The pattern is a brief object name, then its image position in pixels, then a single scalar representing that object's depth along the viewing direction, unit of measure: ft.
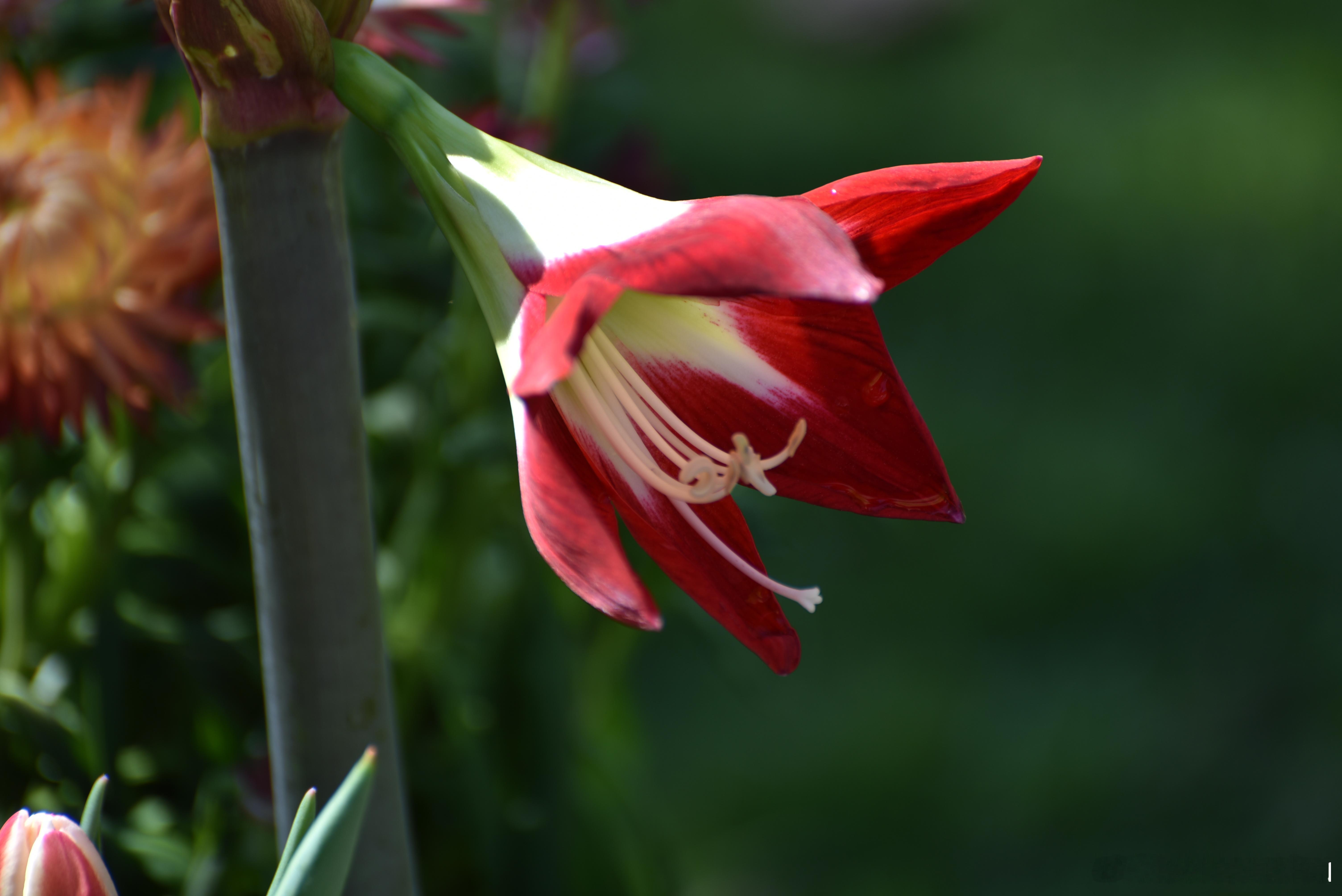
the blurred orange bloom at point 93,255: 6.52
